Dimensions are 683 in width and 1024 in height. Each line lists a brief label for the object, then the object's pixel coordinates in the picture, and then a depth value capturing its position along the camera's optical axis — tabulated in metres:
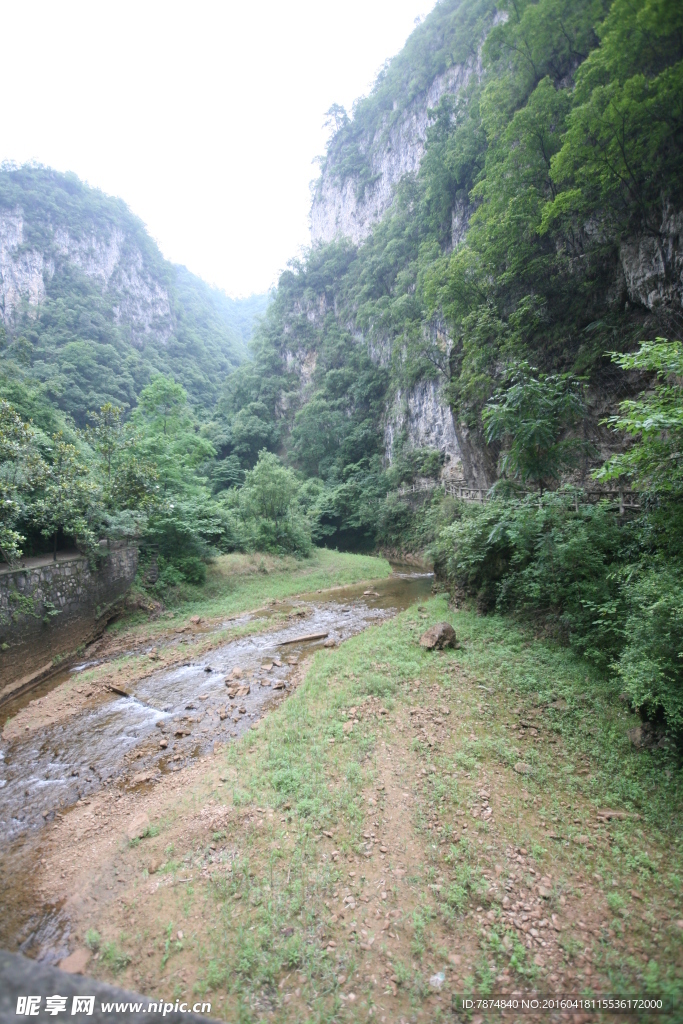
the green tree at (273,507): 24.52
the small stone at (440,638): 9.06
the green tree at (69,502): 11.59
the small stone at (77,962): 3.65
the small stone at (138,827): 5.20
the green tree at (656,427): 5.91
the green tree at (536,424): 10.70
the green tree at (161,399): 28.12
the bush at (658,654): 4.85
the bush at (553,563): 7.41
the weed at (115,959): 3.67
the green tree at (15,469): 9.84
